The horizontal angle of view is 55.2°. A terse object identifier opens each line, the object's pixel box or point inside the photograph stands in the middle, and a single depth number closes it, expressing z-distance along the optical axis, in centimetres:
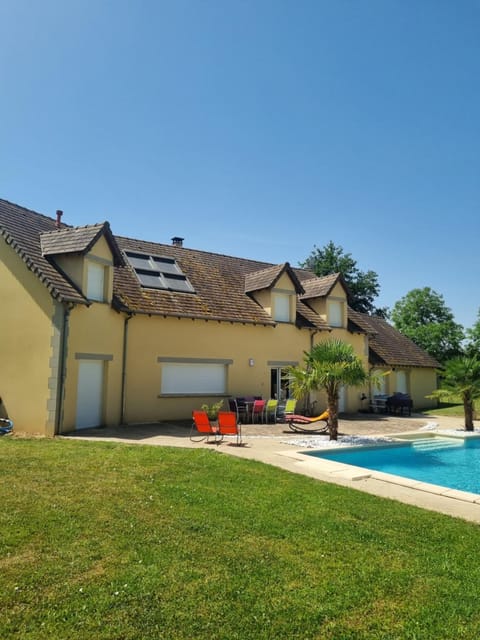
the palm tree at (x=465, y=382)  1983
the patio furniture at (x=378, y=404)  2691
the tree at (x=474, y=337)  4833
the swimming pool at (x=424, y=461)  1193
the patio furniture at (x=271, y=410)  1984
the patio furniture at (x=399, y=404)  2603
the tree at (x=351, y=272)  4984
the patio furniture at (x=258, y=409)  1961
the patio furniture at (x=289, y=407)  1914
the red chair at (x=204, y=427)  1400
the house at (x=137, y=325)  1496
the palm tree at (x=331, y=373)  1498
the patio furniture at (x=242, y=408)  2019
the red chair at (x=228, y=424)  1388
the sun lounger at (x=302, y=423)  1714
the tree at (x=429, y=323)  5081
